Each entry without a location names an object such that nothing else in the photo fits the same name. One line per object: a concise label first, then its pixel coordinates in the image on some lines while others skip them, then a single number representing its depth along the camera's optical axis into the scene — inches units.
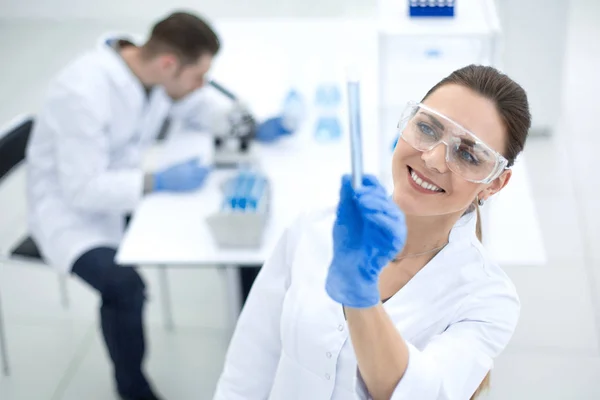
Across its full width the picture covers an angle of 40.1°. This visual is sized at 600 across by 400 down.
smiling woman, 45.9
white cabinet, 84.1
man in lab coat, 97.6
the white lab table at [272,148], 89.9
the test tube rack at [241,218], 86.4
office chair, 100.7
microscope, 104.6
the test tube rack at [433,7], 86.6
